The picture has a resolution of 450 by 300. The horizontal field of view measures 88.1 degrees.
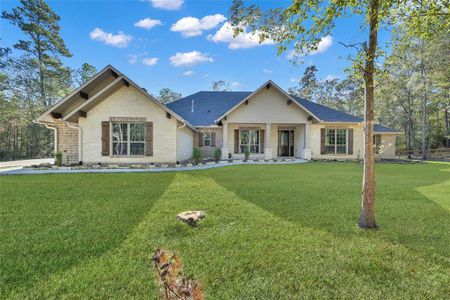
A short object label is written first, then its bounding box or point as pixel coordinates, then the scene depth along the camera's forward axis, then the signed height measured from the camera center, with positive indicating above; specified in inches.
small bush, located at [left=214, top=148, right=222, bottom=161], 601.0 -18.0
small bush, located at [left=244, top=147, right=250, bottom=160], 646.5 -19.1
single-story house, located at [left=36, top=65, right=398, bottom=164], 481.1 +52.1
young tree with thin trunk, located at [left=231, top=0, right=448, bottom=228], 149.6 +86.3
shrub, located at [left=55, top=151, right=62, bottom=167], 471.2 -24.6
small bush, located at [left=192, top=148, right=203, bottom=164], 561.3 -19.3
